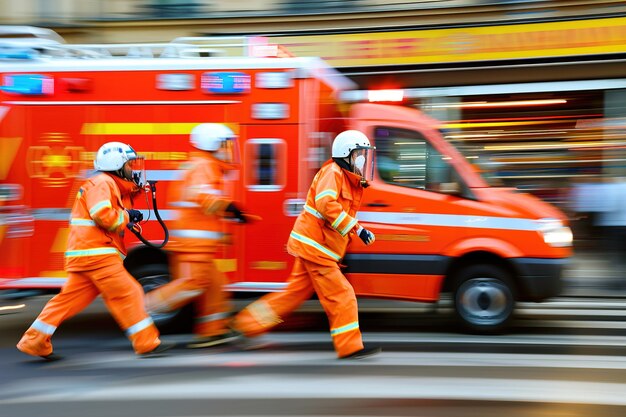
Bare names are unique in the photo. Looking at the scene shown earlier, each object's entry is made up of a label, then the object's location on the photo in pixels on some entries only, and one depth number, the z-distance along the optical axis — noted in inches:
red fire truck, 269.7
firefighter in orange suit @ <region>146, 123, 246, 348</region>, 244.4
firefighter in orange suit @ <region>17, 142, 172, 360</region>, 230.2
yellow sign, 530.3
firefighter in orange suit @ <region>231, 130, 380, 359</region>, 230.7
